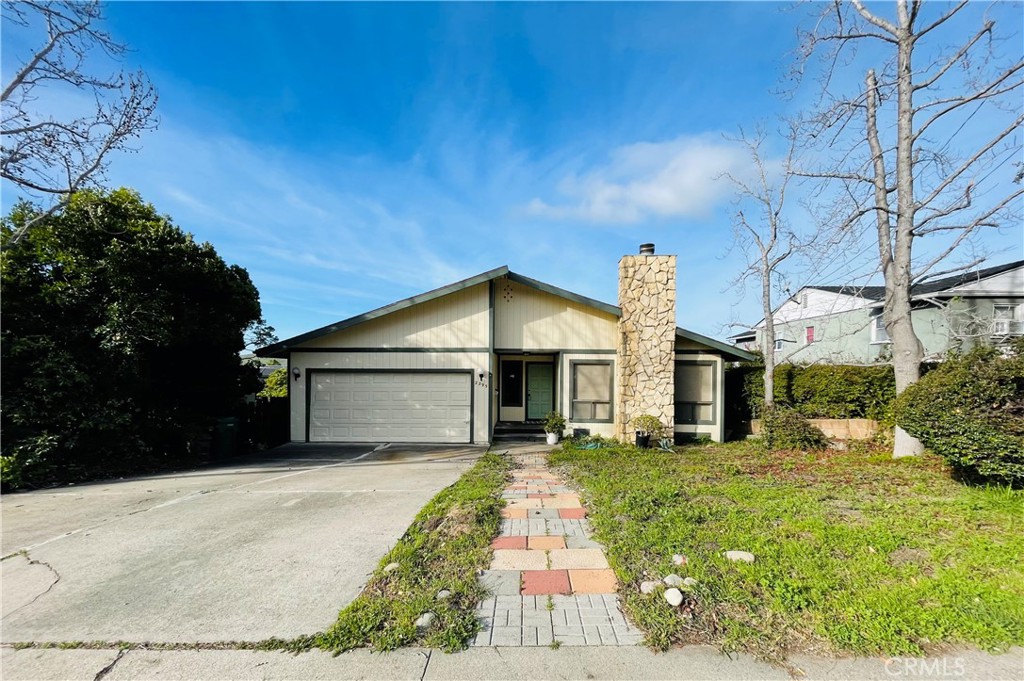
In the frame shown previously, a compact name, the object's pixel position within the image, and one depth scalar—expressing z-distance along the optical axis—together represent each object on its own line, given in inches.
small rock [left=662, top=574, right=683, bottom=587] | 113.2
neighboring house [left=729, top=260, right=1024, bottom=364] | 458.9
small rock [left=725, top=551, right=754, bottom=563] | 127.2
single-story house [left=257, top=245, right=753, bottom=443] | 410.0
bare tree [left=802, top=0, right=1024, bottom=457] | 277.6
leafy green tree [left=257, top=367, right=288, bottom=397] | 651.5
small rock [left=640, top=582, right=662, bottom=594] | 112.5
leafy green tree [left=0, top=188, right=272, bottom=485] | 251.6
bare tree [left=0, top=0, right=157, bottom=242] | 236.4
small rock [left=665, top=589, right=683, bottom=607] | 104.6
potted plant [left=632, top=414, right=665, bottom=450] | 362.6
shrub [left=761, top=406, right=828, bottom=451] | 350.0
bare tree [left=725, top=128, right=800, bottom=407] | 385.4
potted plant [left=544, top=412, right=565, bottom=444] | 401.7
